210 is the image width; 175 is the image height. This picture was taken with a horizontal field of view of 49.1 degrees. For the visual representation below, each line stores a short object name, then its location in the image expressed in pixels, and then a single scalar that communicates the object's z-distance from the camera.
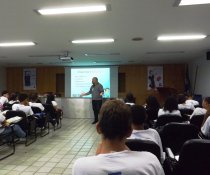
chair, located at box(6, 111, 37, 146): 5.07
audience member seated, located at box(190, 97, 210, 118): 4.42
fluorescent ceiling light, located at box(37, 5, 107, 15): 3.26
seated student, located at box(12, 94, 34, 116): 5.48
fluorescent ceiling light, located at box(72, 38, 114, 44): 5.57
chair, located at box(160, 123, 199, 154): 3.06
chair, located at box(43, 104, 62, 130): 7.07
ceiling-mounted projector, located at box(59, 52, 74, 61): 7.28
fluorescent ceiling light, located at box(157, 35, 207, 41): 5.21
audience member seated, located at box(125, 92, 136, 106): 6.25
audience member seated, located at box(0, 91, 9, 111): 7.68
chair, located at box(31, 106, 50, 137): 6.04
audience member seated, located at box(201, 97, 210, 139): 3.54
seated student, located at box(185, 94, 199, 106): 6.44
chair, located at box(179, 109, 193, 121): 5.20
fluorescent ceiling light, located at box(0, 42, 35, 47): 5.98
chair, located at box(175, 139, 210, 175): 1.89
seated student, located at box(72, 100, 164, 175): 1.06
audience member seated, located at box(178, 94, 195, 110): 5.66
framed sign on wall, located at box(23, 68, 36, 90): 12.54
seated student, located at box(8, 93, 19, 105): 8.13
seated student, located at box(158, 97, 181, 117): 4.27
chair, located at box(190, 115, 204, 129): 4.13
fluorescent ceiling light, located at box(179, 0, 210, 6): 3.05
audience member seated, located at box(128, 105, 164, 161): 2.29
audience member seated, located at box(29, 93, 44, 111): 6.40
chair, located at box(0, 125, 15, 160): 4.53
